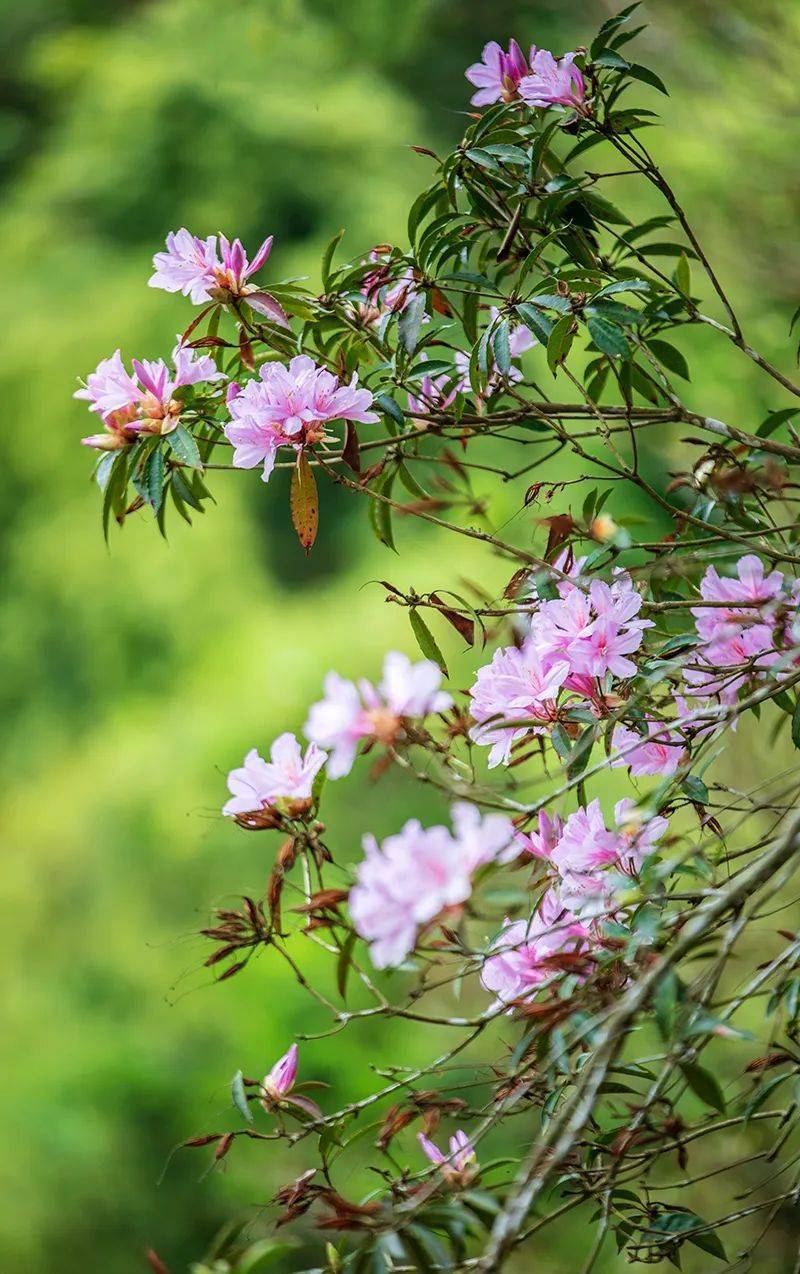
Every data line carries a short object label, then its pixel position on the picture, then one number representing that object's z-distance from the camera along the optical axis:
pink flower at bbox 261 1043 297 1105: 3.45
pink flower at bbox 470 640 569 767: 3.45
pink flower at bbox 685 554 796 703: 3.47
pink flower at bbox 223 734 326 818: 3.40
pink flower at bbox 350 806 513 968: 3.22
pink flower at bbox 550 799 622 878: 3.43
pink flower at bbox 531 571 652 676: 3.43
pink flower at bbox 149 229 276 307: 3.52
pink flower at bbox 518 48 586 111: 3.58
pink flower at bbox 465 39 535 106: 3.63
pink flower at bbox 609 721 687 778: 3.51
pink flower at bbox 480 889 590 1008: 3.42
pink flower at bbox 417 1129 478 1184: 3.37
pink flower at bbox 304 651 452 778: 3.27
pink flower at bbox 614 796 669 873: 3.39
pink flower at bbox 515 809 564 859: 3.46
